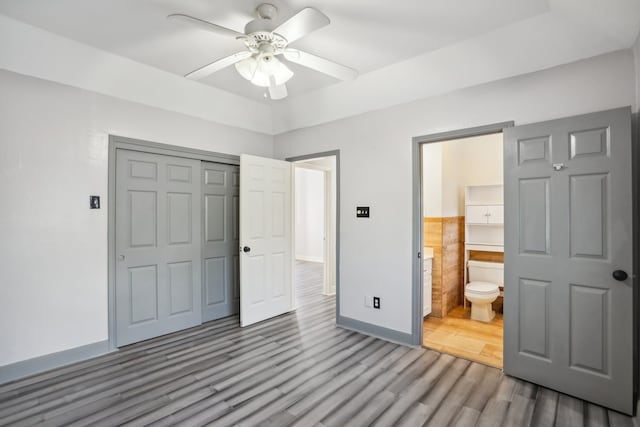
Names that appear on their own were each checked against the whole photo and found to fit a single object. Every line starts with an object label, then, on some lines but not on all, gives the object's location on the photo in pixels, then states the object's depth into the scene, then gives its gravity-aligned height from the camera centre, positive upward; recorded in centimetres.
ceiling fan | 181 +109
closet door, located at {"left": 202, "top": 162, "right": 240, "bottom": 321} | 389 -32
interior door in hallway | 377 -30
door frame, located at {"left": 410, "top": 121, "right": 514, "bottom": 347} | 319 -30
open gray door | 213 -31
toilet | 385 -91
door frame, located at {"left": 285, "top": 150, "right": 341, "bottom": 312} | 381 -18
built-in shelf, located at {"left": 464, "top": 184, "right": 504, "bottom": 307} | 431 -7
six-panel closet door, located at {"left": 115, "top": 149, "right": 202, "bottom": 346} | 319 -32
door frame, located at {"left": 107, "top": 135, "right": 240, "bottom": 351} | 305 -12
